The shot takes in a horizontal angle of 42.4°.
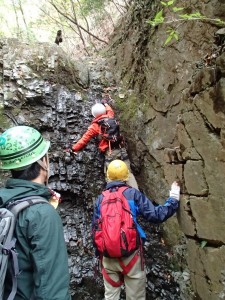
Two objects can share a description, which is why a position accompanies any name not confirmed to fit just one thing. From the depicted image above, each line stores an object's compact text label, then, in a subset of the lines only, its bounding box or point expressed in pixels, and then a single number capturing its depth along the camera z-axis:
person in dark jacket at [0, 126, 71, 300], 1.96
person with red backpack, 3.76
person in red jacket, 6.39
